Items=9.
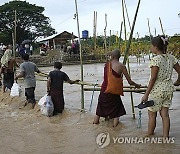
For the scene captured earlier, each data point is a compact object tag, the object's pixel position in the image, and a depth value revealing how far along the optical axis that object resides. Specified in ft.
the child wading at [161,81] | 11.02
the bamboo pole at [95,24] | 55.97
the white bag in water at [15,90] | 22.47
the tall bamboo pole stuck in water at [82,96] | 16.68
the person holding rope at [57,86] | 16.71
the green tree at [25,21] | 102.06
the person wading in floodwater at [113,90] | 13.31
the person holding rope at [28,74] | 18.68
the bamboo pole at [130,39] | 13.20
